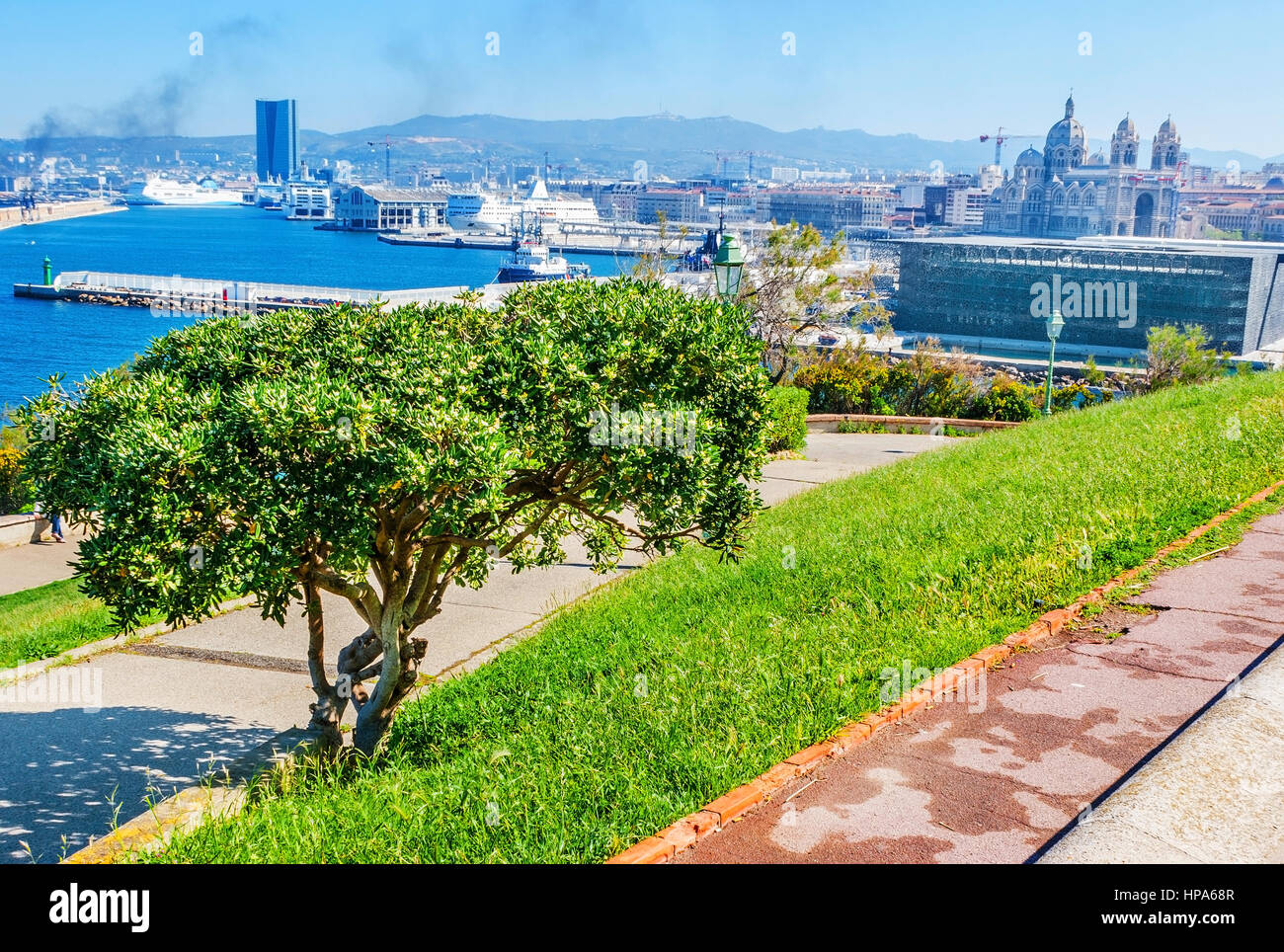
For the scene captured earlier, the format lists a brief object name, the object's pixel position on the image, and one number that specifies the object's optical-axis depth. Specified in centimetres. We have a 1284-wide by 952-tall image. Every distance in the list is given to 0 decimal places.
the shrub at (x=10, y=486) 2634
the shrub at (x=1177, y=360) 2958
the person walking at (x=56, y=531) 2033
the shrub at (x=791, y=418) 2054
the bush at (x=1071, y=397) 2749
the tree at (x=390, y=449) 622
